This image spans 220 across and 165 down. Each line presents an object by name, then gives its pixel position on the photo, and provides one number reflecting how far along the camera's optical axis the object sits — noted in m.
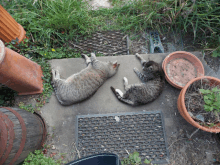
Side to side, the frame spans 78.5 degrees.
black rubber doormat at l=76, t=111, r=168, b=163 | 2.01
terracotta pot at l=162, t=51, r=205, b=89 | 2.28
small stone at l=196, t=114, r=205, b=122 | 1.83
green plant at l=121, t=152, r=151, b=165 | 1.93
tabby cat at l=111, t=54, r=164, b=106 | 2.18
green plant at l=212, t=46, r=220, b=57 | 2.54
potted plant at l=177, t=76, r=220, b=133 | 1.71
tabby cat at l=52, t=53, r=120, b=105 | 2.16
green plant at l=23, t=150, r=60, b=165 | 1.64
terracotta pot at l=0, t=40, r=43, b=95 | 1.56
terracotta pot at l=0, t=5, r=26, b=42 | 2.02
